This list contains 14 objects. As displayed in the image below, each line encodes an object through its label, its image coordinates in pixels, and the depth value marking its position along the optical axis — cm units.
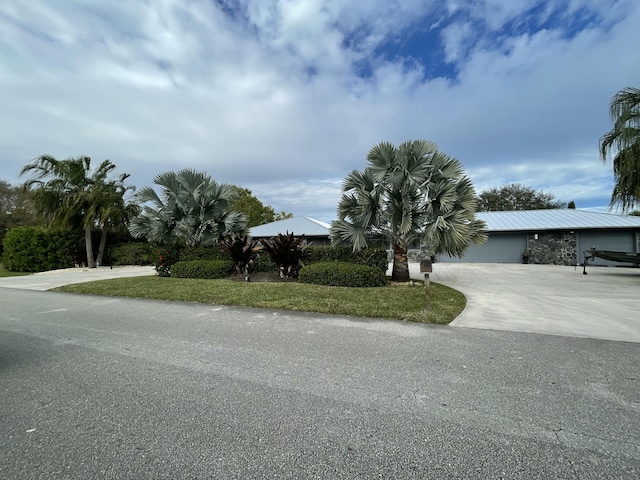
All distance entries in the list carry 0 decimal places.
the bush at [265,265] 1306
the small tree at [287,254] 1154
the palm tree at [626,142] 1089
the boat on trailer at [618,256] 1307
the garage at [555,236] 1825
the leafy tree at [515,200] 3722
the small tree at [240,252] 1205
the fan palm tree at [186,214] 1395
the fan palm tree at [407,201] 1002
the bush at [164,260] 1341
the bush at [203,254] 1351
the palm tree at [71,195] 1867
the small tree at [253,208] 3706
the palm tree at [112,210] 1917
